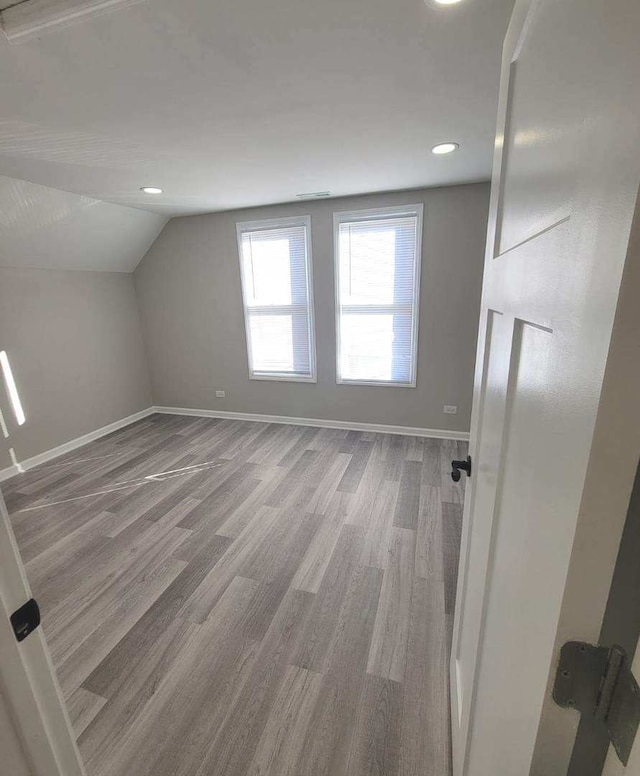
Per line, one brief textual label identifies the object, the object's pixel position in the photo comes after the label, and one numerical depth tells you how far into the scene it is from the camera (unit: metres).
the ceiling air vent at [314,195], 3.05
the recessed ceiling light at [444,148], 2.09
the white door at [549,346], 0.27
